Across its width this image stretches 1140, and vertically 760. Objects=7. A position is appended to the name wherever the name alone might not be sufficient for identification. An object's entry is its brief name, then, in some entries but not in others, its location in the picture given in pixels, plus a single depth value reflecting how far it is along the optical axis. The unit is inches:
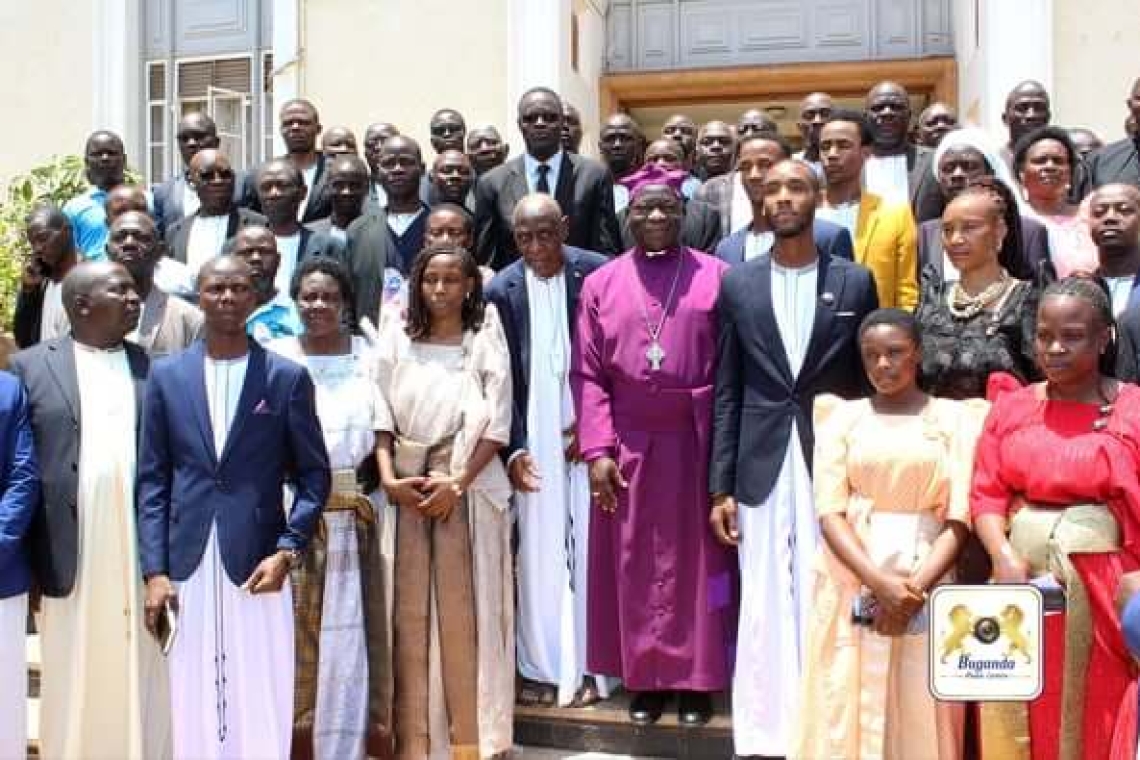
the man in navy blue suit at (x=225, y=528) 165.6
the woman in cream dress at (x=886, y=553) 153.4
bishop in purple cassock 187.5
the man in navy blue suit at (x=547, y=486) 202.2
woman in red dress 141.1
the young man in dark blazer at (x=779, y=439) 177.3
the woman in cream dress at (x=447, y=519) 183.3
